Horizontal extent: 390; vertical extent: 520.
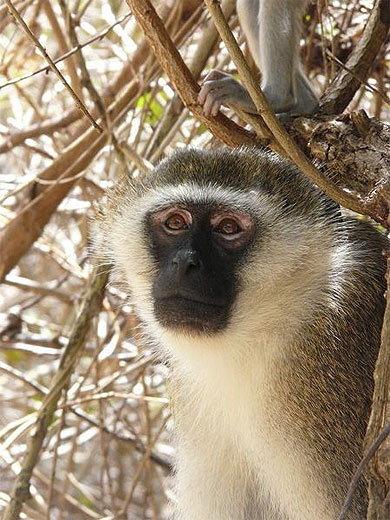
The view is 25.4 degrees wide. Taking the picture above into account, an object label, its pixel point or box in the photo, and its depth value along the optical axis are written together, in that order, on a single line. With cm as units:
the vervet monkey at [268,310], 226
